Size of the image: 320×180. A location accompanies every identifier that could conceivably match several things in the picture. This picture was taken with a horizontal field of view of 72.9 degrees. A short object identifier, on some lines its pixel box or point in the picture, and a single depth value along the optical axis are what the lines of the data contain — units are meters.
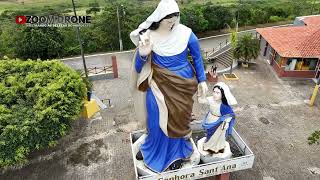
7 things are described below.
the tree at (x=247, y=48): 14.77
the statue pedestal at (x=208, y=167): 6.43
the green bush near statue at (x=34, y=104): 7.54
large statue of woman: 5.54
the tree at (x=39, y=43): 16.93
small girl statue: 6.45
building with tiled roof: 13.60
